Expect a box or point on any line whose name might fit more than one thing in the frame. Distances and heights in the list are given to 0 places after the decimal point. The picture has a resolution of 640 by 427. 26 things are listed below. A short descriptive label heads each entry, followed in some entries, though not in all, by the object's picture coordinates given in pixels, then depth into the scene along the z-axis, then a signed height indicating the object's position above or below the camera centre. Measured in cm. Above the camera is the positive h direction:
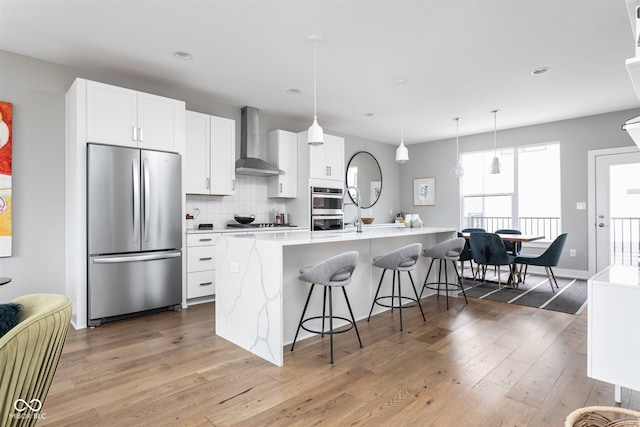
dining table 500 -41
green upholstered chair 99 -45
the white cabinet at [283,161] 538 +77
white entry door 530 +2
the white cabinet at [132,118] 342 +96
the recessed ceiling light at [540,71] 381 +152
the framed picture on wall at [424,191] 764 +41
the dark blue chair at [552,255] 474 -61
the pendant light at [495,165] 551 +70
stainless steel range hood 494 +95
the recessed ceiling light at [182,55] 340 +152
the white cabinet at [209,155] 436 +72
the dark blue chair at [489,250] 486 -57
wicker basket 107 -64
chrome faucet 358 -12
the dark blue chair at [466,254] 545 -68
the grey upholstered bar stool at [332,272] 258 -46
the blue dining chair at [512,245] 527 -55
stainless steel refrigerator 337 -21
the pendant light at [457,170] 570 +64
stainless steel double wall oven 552 +4
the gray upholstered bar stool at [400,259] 325 -46
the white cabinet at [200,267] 411 -66
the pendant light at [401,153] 407 +66
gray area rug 412 -111
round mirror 695 +69
